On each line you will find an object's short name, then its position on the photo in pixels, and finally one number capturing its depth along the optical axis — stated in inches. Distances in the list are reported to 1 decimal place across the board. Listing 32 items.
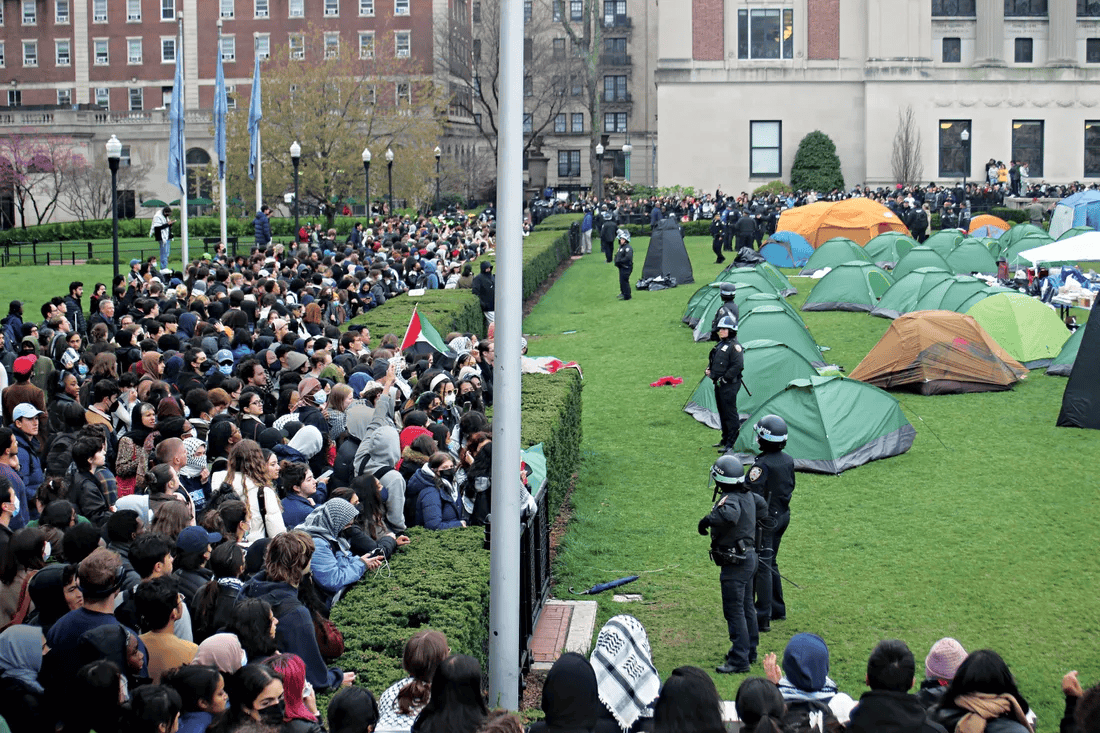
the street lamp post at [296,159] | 1238.3
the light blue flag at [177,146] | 1136.2
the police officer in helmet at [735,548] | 355.6
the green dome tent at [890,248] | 1284.4
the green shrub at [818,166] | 2161.7
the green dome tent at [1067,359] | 777.6
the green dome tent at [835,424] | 597.6
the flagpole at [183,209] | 1147.3
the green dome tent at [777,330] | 784.9
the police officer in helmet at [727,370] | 611.5
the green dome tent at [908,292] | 944.9
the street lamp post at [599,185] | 2099.7
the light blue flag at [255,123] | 1355.8
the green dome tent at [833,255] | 1253.1
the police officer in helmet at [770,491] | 393.4
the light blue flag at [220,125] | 1262.3
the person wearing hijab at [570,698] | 219.0
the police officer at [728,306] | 664.6
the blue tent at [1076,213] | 1448.1
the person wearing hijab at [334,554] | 301.4
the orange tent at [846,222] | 1454.2
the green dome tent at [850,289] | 1061.8
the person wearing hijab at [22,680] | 240.7
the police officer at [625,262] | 1198.3
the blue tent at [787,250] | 1387.8
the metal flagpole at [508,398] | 285.3
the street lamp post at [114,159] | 887.1
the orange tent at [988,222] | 1465.7
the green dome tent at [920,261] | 1116.5
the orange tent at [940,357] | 747.4
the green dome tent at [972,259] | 1184.8
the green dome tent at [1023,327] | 815.7
